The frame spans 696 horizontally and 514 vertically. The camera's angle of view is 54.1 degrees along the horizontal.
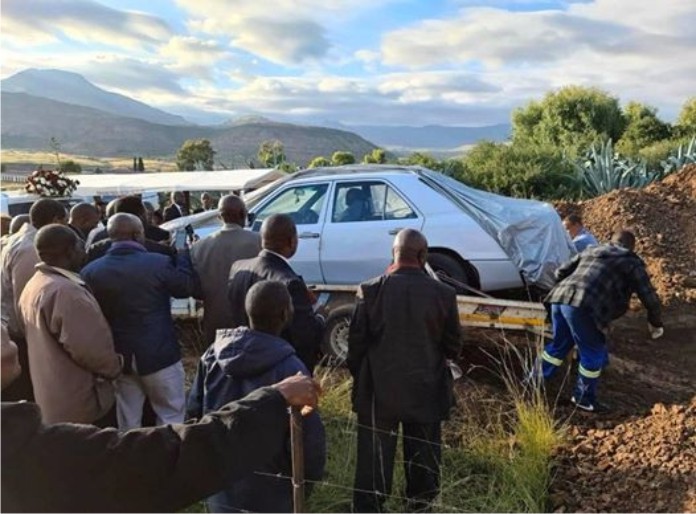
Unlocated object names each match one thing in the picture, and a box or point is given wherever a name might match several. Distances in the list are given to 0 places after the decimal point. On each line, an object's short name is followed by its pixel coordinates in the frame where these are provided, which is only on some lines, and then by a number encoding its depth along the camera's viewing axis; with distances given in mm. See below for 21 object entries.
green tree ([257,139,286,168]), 39194
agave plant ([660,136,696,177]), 17594
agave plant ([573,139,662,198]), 16609
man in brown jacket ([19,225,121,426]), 3537
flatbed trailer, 5965
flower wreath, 18844
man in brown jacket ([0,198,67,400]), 4105
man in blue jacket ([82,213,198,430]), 4137
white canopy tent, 22438
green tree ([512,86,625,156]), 31578
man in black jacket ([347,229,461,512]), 3828
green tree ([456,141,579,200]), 18141
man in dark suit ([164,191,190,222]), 11766
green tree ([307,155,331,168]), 34750
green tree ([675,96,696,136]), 29766
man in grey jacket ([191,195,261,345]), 4676
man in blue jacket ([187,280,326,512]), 2801
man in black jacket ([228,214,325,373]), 3803
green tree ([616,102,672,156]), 28906
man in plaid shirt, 5562
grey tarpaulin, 6855
